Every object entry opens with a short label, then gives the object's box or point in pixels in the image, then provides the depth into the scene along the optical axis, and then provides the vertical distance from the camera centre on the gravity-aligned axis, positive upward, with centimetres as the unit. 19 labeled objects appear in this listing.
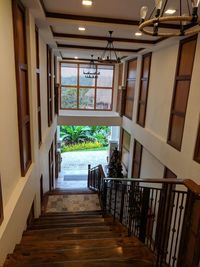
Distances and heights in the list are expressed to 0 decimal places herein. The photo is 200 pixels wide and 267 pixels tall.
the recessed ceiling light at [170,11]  360 +130
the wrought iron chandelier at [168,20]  164 +55
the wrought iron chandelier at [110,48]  574 +125
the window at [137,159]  778 -260
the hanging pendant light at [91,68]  1131 +95
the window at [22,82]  308 +1
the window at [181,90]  457 +0
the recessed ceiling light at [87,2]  343 +133
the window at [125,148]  945 -273
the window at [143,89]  705 -2
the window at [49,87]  707 -10
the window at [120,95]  984 -35
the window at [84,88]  1112 -12
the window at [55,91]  903 -27
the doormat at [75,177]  1054 -449
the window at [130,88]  871 +0
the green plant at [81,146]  1448 -409
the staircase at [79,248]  235 -209
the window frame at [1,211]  245 -144
